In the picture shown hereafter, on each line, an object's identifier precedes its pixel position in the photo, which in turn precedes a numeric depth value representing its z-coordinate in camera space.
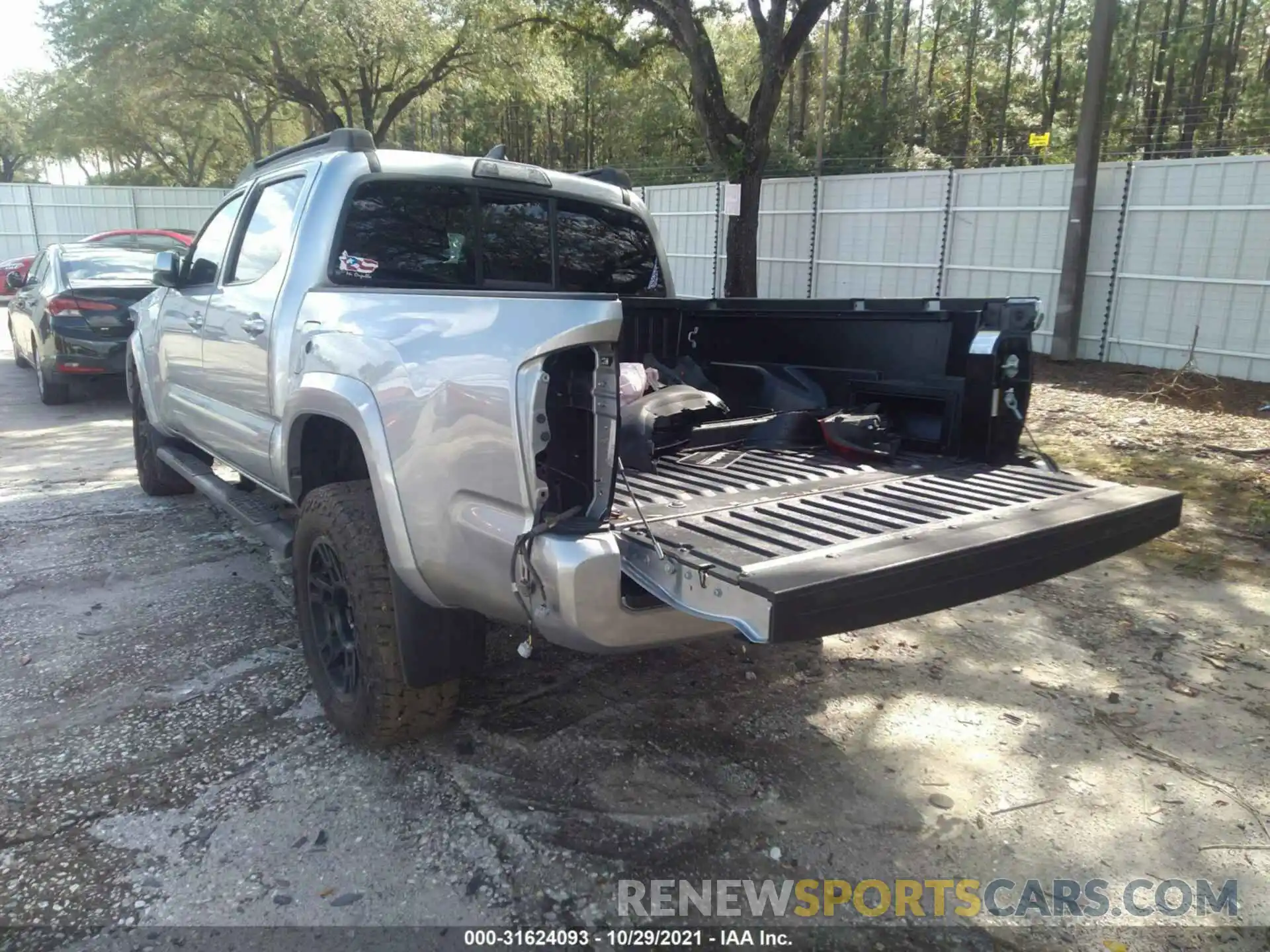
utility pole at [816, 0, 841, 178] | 21.14
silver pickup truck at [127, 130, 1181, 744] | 2.33
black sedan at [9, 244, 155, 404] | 8.84
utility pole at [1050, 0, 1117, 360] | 10.63
